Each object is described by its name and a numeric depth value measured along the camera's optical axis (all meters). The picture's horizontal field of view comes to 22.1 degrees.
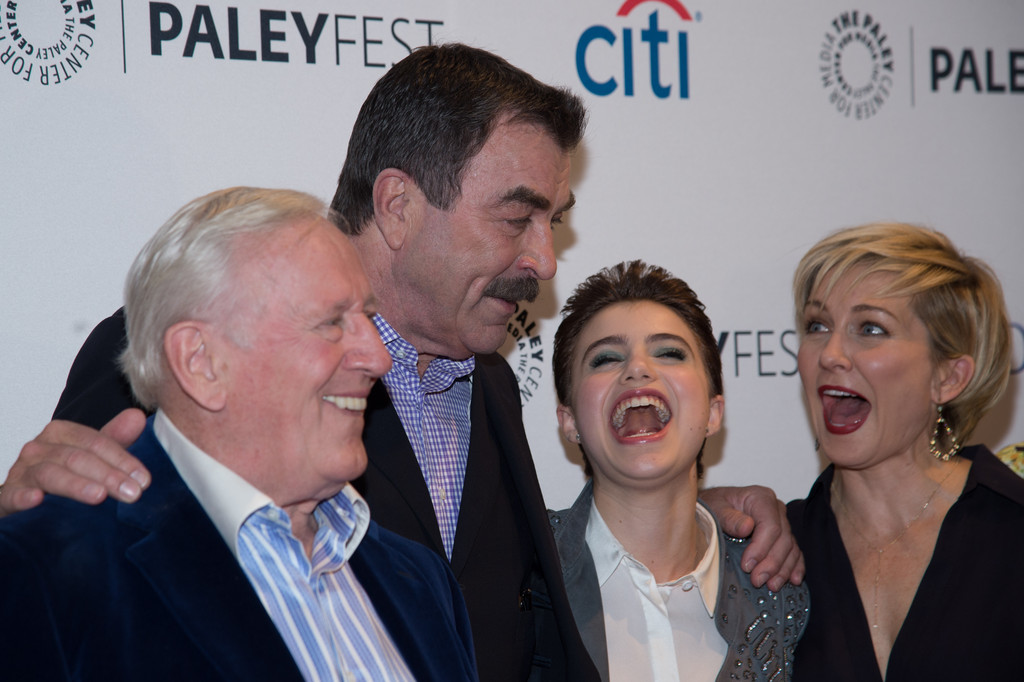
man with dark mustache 2.18
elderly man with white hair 1.86
